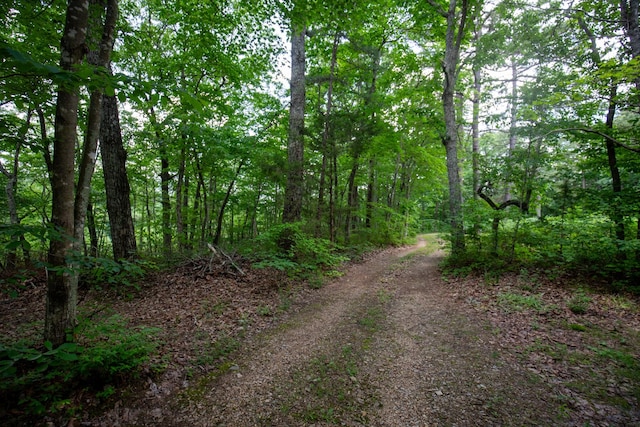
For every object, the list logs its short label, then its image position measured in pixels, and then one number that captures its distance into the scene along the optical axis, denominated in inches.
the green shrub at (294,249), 315.9
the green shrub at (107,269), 107.0
